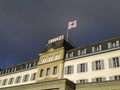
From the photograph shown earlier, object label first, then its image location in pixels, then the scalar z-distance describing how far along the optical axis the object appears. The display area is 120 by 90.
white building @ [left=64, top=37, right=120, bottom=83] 37.75
